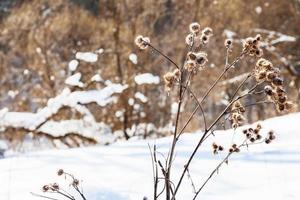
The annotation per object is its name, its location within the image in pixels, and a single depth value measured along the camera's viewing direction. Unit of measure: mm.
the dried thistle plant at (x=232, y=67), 2107
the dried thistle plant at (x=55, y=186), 2246
